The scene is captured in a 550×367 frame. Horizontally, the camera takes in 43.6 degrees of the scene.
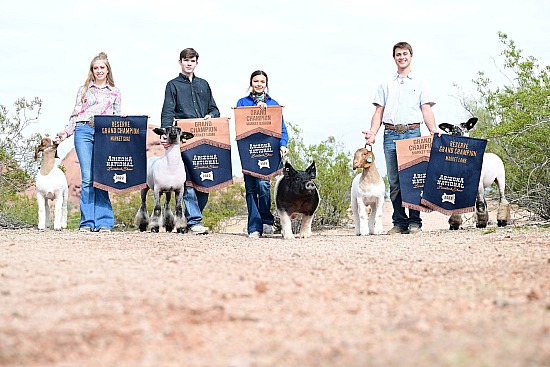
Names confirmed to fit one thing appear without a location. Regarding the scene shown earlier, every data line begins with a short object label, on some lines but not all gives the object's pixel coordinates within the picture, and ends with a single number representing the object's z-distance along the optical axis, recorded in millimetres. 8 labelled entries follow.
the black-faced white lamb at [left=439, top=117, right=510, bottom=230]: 9898
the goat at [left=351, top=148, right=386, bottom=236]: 9366
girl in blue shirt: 9492
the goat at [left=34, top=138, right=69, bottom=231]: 10531
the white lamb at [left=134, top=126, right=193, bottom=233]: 9461
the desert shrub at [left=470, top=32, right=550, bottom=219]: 10789
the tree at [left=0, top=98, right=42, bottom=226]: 13180
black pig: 8828
